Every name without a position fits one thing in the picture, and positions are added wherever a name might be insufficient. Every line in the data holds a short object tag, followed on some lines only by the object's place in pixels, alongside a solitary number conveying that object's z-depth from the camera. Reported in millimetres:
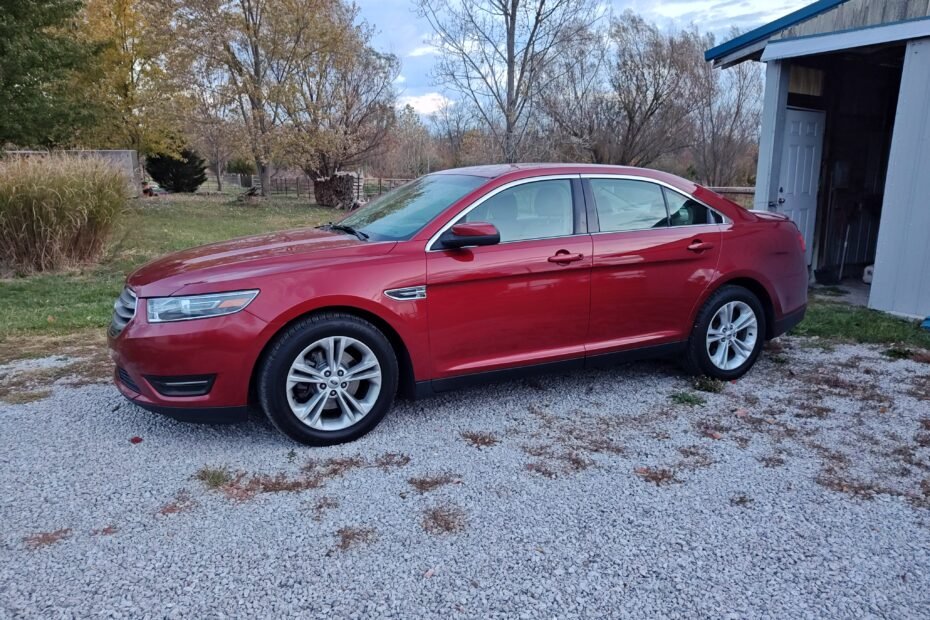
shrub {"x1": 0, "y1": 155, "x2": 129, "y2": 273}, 8875
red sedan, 3492
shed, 6406
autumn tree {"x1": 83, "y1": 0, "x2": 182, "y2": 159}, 22172
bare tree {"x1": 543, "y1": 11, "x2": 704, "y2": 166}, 25297
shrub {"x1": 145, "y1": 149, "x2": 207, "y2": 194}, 32094
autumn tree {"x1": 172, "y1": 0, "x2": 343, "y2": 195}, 21234
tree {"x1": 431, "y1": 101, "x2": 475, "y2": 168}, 27417
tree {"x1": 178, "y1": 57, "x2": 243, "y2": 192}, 21828
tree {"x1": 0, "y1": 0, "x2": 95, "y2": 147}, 13000
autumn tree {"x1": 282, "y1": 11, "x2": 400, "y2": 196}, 22656
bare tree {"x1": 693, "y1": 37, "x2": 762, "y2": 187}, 28141
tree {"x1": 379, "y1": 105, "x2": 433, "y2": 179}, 31472
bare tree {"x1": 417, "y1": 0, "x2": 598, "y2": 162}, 13102
